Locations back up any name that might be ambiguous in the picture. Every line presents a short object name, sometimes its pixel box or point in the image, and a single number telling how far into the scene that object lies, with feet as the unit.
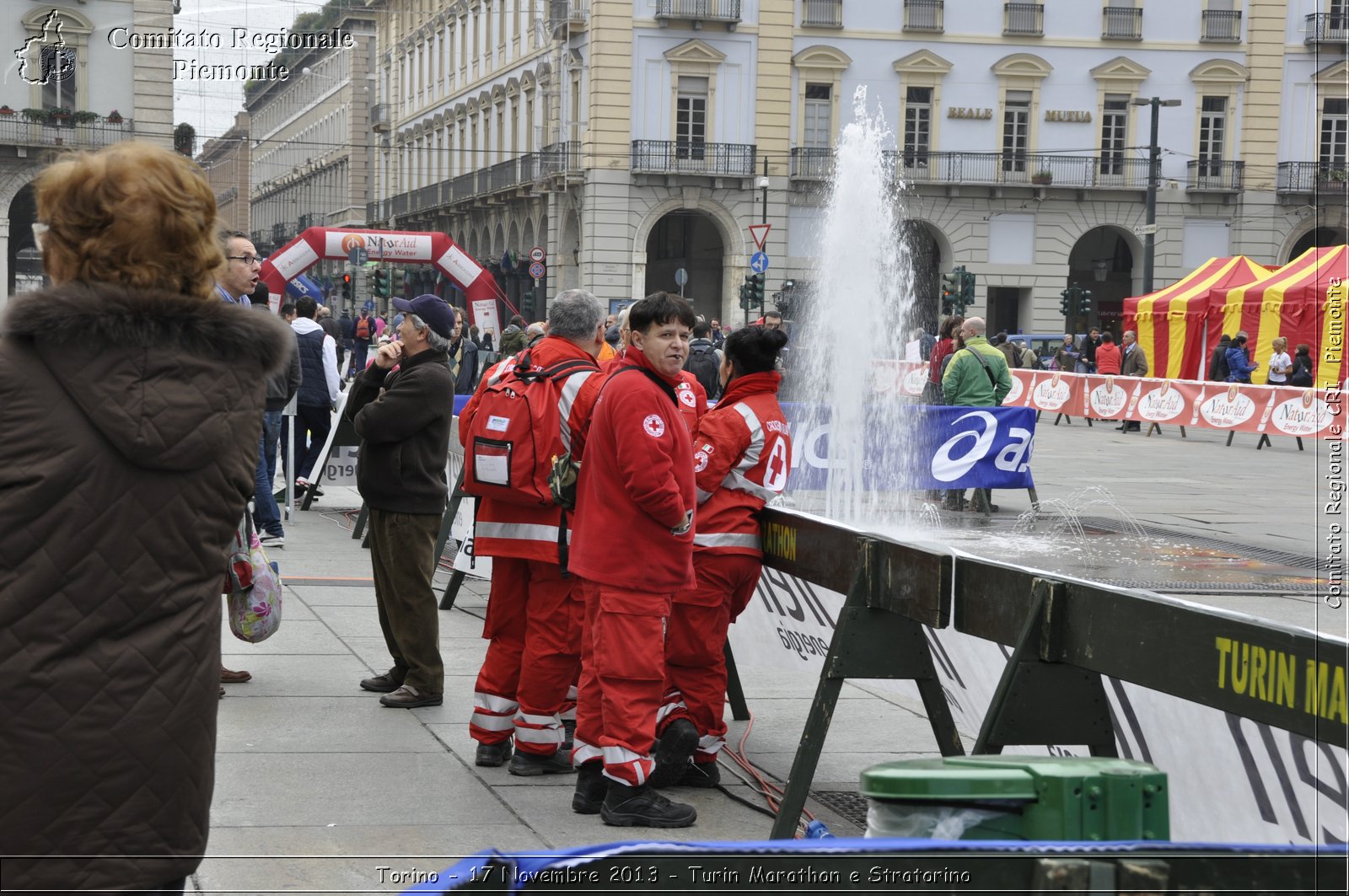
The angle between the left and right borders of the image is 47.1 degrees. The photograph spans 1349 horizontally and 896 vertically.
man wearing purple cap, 22.25
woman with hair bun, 19.19
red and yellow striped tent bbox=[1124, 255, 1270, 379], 116.06
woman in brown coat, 8.07
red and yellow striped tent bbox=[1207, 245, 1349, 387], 102.94
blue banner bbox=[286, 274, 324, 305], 126.93
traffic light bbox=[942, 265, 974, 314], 130.52
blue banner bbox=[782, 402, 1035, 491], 48.49
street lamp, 129.59
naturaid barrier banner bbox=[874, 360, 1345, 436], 77.46
